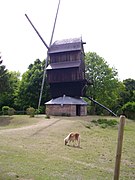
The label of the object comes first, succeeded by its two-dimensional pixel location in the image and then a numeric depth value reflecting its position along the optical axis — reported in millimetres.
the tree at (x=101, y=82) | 34393
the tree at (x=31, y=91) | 32737
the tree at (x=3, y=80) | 27499
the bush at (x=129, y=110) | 30364
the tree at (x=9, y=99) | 35626
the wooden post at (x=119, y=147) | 3656
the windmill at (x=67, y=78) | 26517
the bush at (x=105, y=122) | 21447
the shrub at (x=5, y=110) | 27476
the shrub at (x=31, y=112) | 23802
